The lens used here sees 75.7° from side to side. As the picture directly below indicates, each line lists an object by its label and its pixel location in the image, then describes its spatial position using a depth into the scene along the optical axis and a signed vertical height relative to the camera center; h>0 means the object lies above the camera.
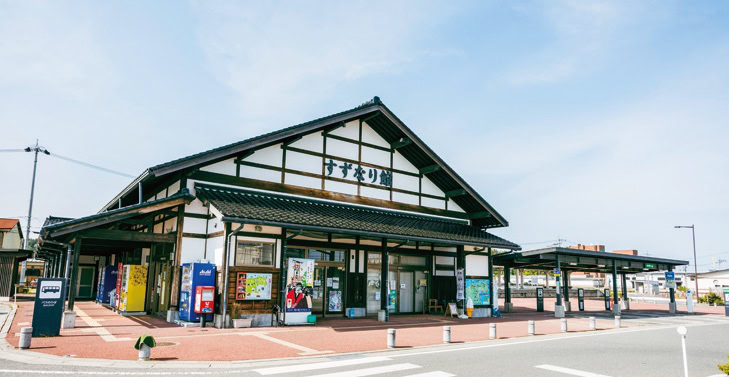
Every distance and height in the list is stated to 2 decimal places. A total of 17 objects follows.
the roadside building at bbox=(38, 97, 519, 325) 14.73 +1.34
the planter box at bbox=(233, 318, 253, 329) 14.09 -1.77
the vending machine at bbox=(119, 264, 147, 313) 17.41 -1.02
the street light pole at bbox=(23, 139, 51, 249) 41.81 +6.85
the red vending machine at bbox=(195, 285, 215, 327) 13.95 -1.12
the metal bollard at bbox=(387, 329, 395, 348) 11.16 -1.72
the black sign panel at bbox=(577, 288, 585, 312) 26.51 -1.70
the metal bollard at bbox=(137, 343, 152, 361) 8.76 -1.68
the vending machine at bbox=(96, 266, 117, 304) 22.48 -1.00
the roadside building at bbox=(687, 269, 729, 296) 59.62 -0.94
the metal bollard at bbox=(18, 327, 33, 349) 9.58 -1.60
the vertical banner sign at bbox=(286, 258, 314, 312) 15.37 -0.67
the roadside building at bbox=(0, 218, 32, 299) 29.45 -0.56
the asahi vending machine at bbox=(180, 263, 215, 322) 14.10 -0.60
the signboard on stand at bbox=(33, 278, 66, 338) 11.19 -1.13
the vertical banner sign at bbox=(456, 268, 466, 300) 20.19 -0.66
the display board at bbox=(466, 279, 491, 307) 20.92 -1.04
